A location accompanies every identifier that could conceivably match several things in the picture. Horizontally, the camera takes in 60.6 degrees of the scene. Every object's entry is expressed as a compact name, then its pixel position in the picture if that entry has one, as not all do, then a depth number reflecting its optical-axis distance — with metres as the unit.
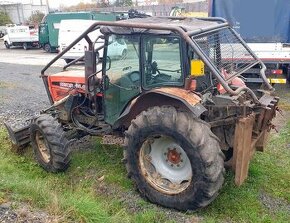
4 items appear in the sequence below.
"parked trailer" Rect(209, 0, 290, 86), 6.05
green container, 12.52
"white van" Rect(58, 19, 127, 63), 10.62
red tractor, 2.63
